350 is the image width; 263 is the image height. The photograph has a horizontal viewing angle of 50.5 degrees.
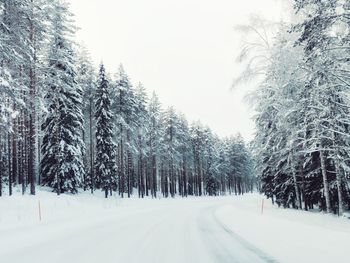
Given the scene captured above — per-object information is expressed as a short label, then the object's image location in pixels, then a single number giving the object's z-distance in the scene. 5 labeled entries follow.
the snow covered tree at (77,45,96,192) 43.22
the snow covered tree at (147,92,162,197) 58.03
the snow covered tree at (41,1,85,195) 29.88
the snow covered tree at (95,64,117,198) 40.41
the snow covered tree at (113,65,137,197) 44.41
